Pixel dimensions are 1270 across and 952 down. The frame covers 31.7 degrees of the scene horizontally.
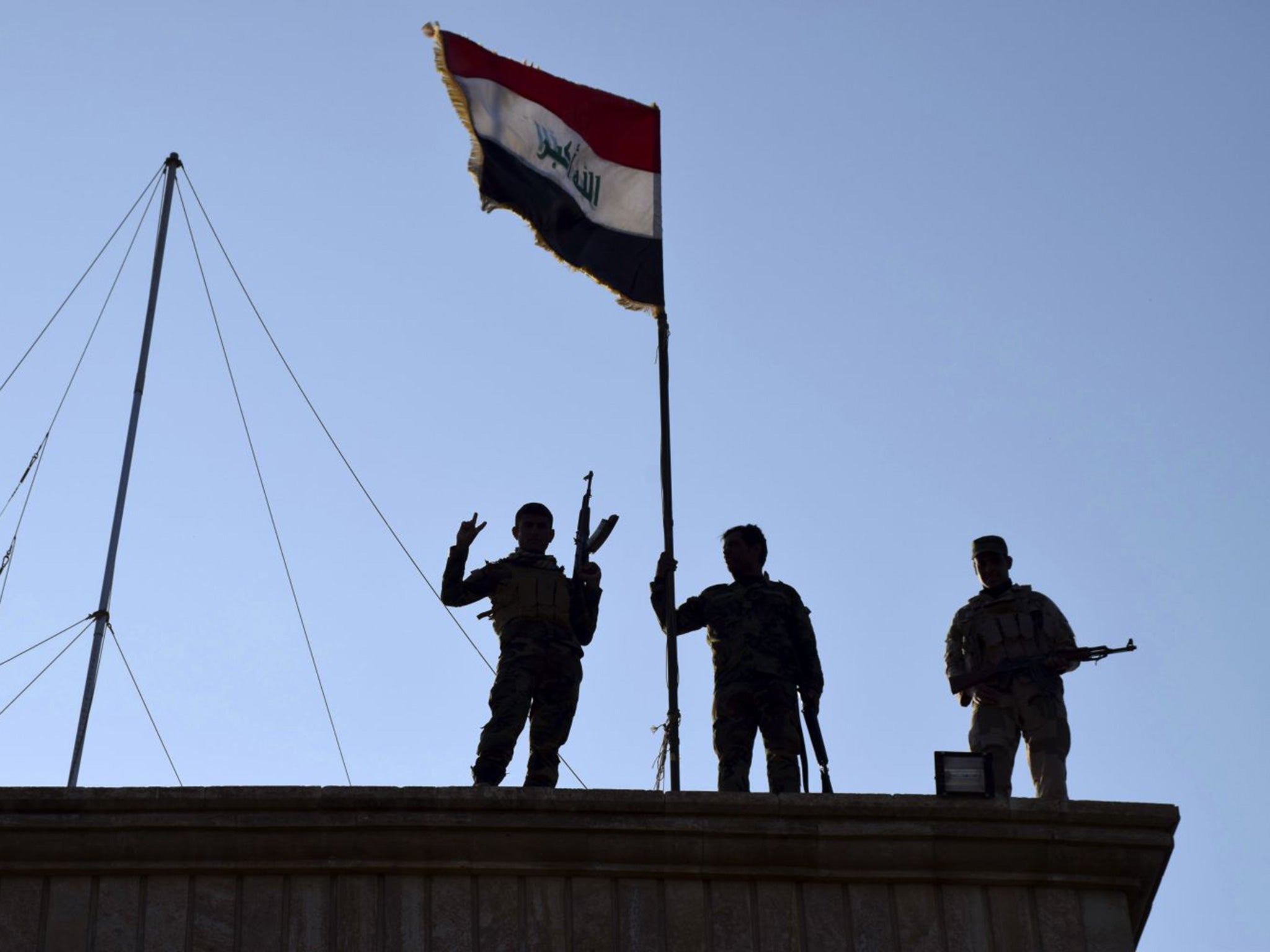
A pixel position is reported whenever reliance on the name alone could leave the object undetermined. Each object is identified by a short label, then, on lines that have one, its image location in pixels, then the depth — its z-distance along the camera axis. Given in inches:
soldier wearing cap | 488.1
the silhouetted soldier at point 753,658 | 483.5
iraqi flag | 585.6
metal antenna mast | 548.1
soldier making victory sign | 478.3
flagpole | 489.1
